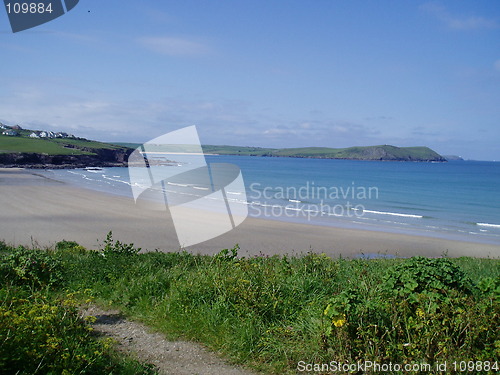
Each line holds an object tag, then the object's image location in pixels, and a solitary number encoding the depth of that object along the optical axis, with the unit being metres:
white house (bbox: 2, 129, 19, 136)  119.74
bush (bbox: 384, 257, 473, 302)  5.29
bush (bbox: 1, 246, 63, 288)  7.39
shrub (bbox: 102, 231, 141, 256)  8.95
